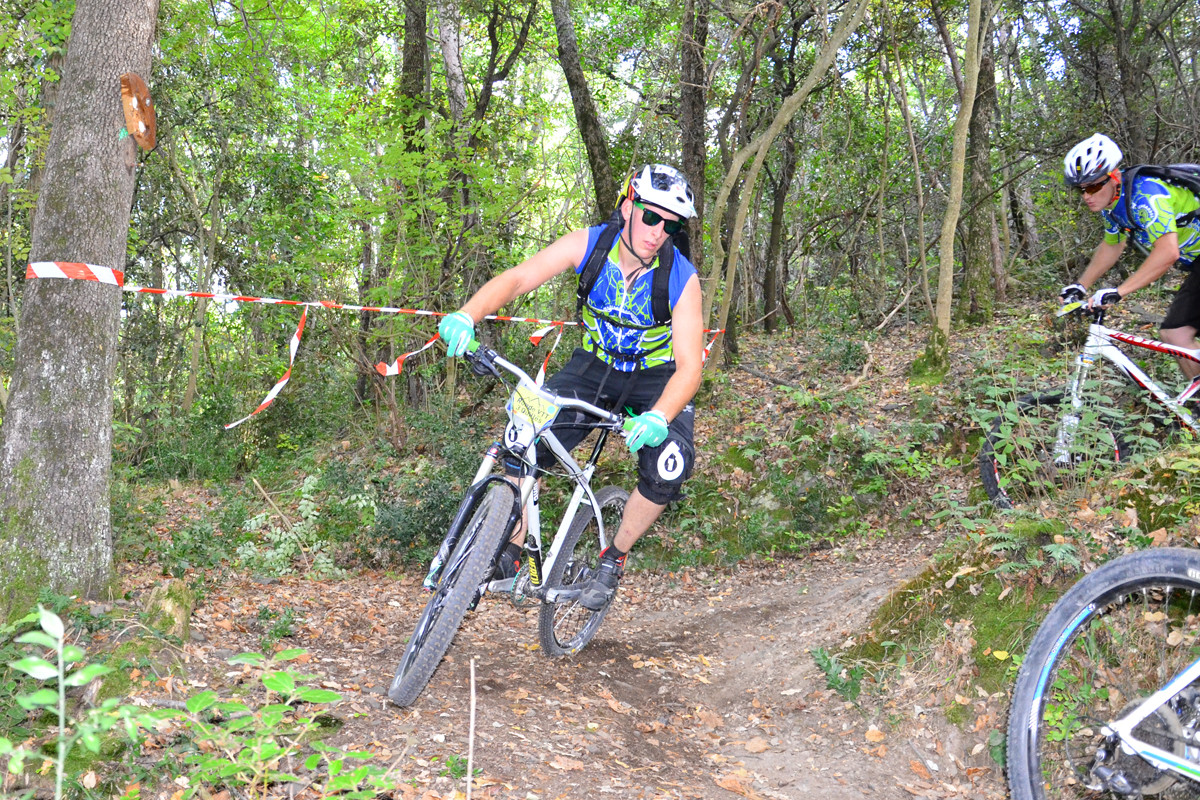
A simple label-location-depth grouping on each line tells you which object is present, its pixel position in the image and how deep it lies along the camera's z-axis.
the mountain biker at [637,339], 3.99
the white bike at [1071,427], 4.17
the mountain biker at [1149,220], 4.77
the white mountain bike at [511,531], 3.35
